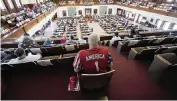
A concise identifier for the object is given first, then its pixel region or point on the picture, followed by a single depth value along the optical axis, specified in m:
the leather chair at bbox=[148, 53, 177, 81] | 1.79
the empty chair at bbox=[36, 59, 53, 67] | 2.00
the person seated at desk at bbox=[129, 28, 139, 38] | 4.60
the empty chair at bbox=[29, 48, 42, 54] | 2.45
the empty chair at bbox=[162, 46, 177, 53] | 2.32
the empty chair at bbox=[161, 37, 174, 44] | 3.02
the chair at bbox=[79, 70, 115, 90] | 1.39
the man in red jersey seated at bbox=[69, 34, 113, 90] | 1.43
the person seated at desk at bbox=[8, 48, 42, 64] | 1.93
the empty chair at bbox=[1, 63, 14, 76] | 1.89
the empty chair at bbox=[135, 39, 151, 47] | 2.89
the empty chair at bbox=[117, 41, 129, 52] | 2.87
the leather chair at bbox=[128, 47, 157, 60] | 2.32
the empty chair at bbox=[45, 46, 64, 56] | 2.57
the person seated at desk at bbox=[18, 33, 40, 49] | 3.06
